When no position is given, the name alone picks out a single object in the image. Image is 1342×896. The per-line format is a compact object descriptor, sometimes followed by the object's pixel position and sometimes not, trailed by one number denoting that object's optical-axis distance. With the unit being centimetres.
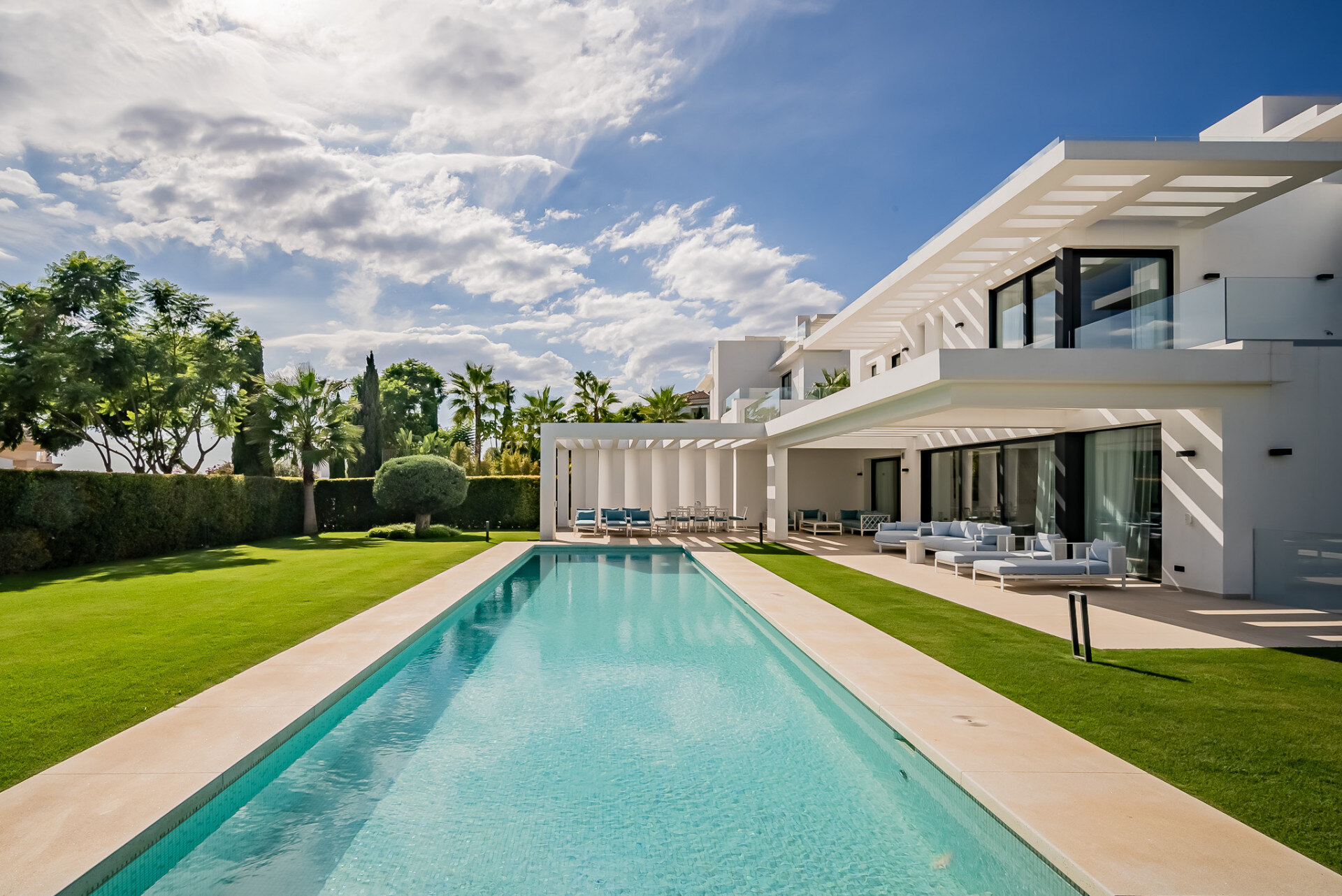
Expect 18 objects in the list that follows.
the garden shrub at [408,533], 2312
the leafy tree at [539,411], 3753
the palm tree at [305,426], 2394
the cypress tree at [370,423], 3400
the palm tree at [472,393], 3800
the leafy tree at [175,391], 2042
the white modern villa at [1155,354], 1020
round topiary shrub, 2278
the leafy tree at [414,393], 4944
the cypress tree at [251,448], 2833
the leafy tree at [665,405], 3762
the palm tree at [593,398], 3828
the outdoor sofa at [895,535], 1716
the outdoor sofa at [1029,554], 1251
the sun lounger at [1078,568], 1148
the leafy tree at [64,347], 1622
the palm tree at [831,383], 2256
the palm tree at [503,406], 3900
